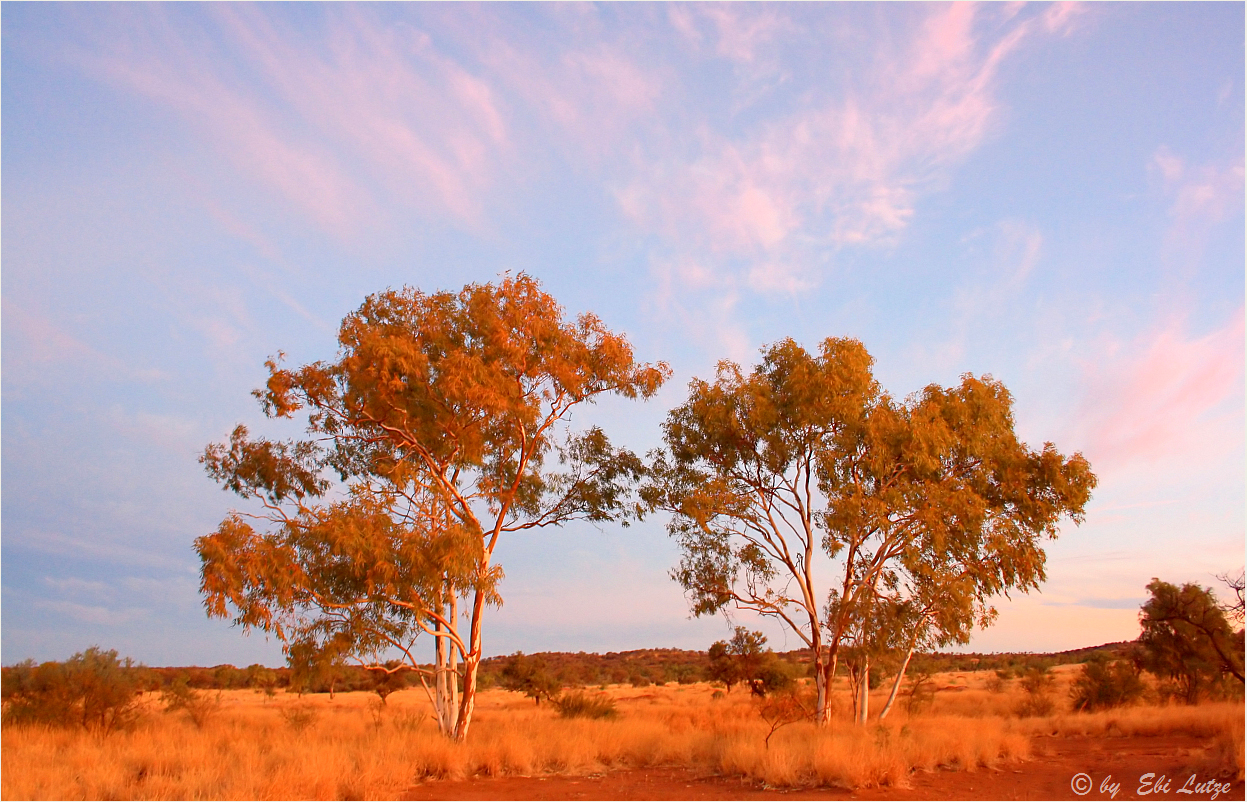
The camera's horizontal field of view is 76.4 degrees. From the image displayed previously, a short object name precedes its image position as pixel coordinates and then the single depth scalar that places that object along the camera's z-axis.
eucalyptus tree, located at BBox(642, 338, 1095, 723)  16.48
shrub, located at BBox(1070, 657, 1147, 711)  28.30
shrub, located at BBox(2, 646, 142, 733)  20.05
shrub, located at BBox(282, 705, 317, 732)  20.49
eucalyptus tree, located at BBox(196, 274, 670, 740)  14.29
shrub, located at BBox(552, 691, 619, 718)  23.95
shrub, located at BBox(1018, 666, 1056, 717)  28.45
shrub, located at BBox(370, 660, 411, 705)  34.39
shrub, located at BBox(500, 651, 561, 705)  34.06
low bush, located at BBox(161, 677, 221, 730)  23.88
